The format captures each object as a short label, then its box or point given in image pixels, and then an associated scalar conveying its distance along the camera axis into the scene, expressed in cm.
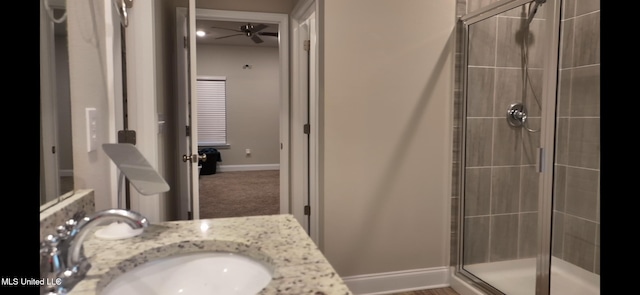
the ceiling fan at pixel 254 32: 547
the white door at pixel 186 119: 238
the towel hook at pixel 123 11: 153
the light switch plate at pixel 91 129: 126
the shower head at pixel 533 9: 227
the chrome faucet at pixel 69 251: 72
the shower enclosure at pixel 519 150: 249
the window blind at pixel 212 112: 766
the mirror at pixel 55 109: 86
